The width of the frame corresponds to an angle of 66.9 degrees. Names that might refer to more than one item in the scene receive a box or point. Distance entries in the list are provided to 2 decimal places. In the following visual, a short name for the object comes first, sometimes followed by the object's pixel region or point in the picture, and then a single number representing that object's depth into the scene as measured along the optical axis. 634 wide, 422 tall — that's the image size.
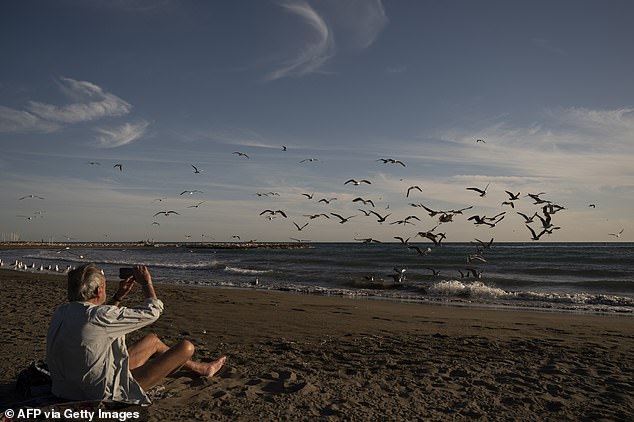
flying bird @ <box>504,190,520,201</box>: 13.77
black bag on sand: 4.28
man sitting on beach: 3.60
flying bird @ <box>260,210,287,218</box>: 17.29
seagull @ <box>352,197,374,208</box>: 17.40
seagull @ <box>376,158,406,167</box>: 15.12
